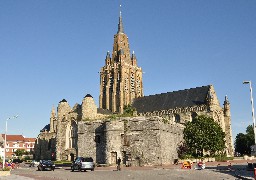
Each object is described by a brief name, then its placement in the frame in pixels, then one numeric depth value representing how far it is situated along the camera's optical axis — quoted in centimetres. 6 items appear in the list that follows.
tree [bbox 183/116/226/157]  5731
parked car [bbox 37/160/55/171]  4136
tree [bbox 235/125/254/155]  9675
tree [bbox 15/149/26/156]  12371
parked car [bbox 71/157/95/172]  3681
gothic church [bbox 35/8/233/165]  4488
